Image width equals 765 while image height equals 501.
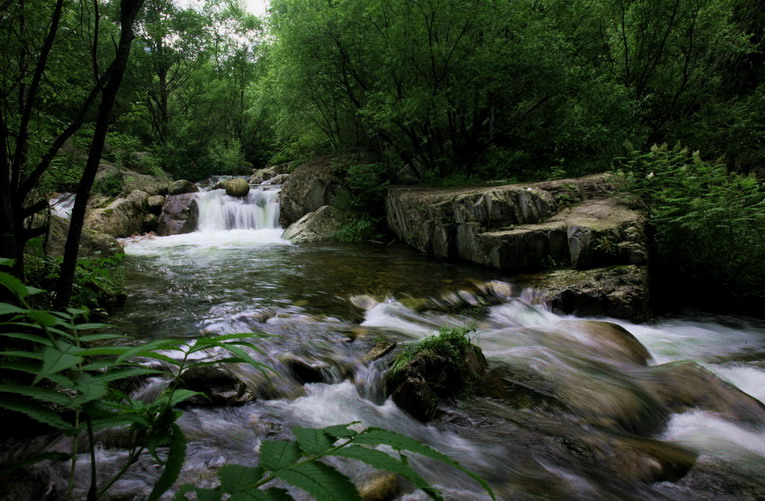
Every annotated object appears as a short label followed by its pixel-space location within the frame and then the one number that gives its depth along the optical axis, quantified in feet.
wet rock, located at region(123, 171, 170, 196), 48.98
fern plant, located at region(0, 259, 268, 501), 2.71
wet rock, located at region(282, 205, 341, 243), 41.22
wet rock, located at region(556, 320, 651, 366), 15.65
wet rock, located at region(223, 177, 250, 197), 53.42
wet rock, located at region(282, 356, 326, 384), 12.82
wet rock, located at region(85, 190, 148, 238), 40.01
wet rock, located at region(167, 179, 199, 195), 52.65
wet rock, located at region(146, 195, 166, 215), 48.32
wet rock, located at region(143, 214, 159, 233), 46.55
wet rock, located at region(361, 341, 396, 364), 13.61
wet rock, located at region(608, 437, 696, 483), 9.14
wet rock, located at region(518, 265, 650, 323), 19.54
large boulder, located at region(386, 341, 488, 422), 11.18
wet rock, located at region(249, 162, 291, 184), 67.10
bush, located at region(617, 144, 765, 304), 19.67
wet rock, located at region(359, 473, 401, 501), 7.64
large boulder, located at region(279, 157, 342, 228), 47.62
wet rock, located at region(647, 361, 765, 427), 11.85
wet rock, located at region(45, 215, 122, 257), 21.91
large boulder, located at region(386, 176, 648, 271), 22.04
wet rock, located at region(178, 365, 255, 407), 10.61
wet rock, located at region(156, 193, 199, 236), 46.85
